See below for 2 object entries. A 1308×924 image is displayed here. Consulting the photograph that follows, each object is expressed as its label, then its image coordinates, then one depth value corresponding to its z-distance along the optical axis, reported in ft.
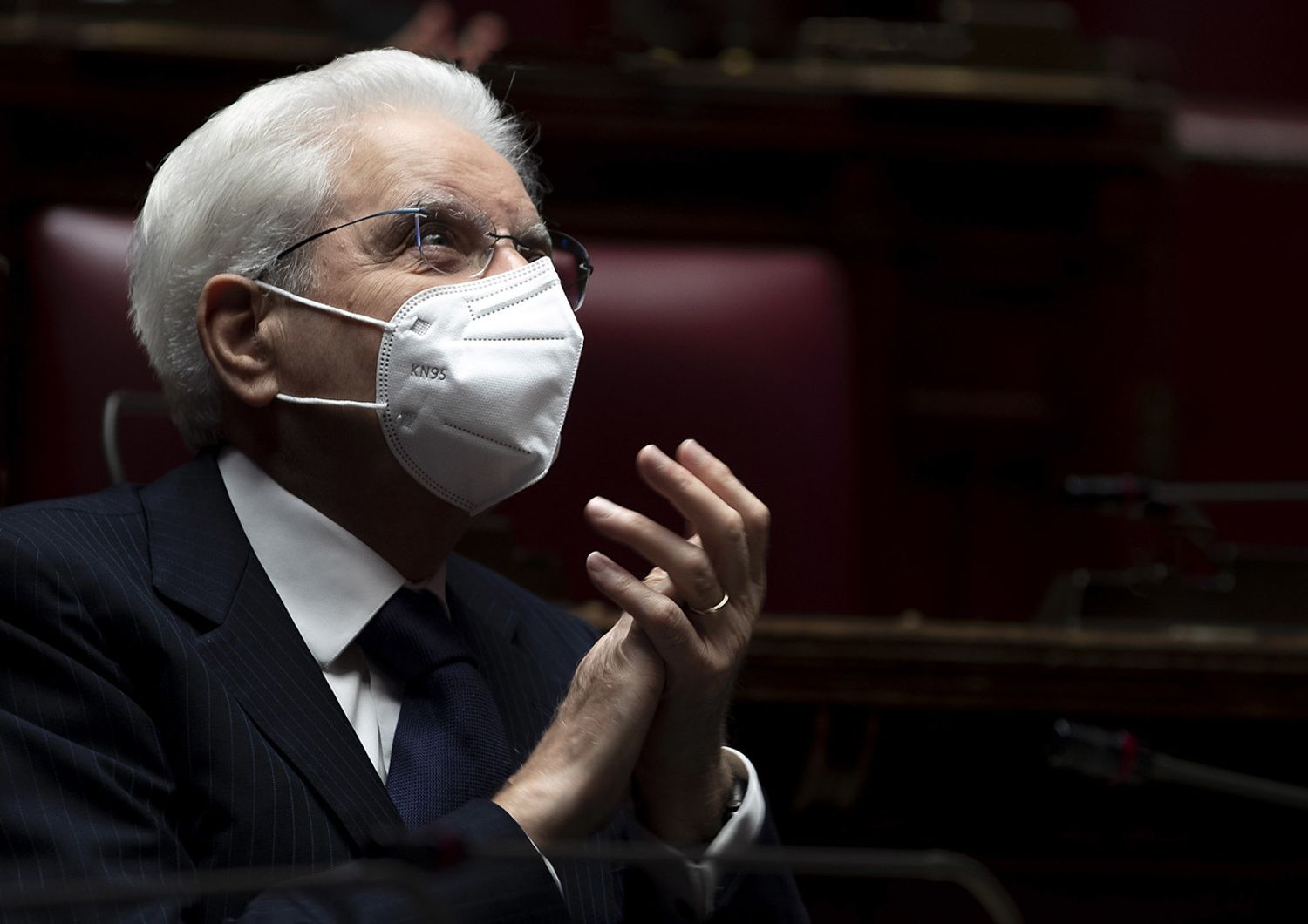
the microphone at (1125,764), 13.19
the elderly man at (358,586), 12.76
